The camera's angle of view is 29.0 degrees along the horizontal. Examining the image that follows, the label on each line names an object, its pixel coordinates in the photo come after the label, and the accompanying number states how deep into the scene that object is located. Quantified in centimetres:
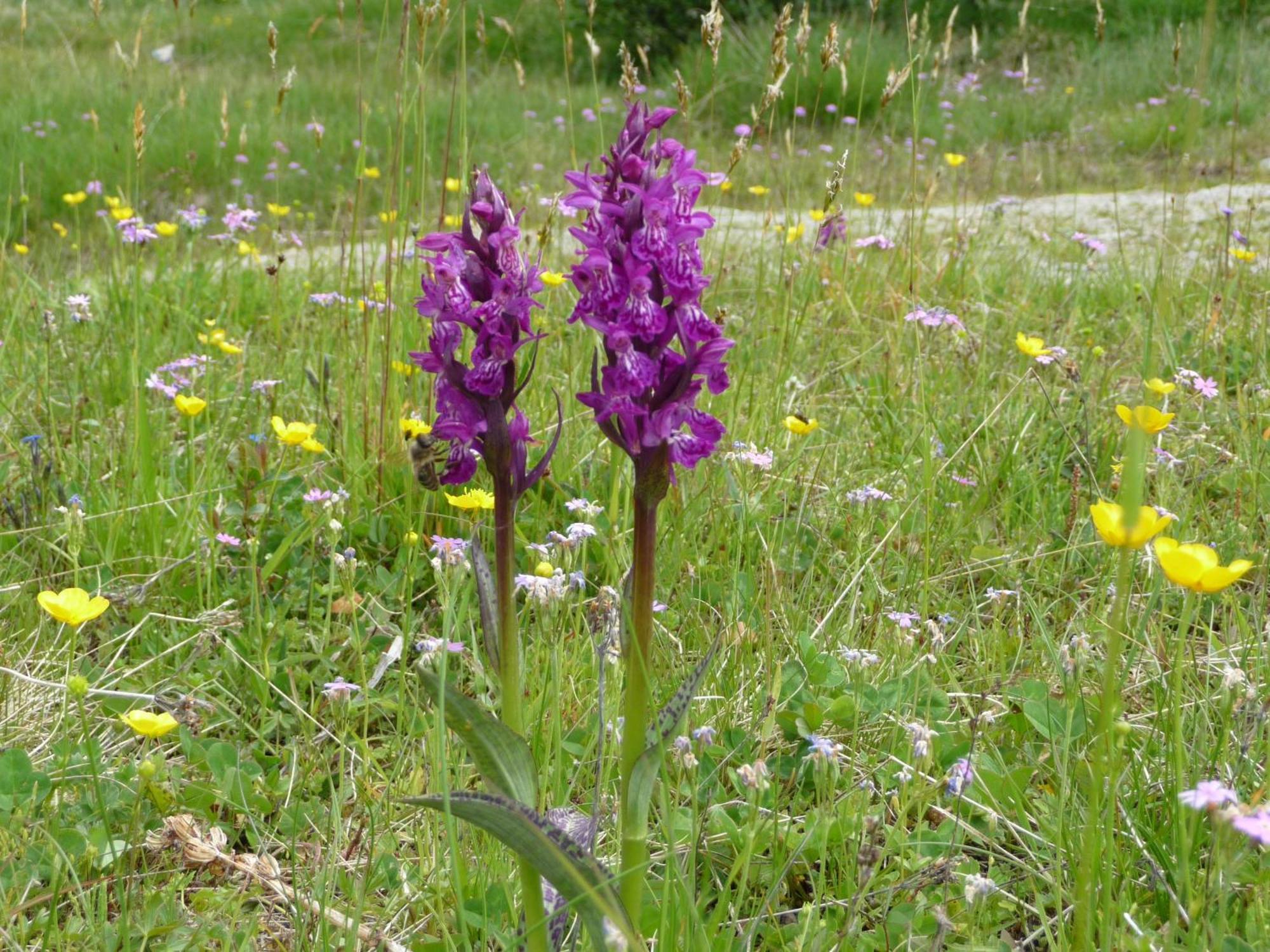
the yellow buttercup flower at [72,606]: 65
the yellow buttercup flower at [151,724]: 64
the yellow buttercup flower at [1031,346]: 95
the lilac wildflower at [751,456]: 85
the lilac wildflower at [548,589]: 70
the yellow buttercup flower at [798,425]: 83
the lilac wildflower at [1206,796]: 55
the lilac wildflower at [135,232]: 118
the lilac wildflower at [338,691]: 68
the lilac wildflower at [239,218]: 136
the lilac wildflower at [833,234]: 129
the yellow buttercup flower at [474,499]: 76
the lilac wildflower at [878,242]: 144
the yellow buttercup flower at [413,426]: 82
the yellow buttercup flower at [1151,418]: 57
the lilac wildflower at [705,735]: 67
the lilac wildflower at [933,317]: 103
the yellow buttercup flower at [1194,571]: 57
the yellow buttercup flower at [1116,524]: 56
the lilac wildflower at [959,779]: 65
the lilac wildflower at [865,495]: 83
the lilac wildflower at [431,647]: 70
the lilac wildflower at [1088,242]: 145
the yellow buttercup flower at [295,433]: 81
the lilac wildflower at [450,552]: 69
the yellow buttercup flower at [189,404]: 85
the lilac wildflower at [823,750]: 63
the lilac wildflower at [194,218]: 135
